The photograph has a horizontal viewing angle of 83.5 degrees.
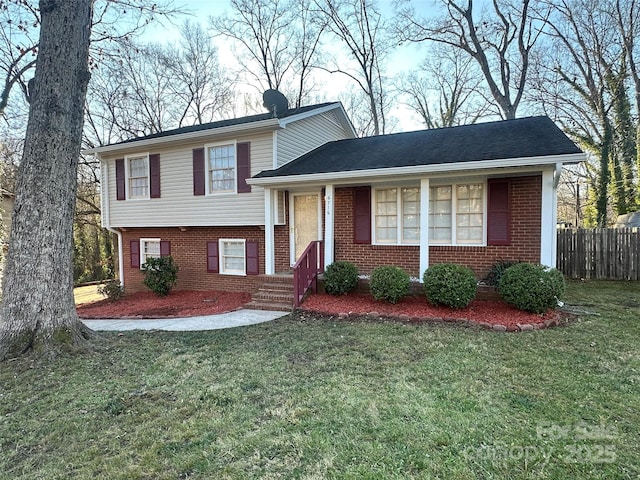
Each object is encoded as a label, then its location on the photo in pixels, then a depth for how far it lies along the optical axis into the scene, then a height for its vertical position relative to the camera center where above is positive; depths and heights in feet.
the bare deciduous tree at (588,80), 51.70 +23.16
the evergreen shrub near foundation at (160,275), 32.96 -3.85
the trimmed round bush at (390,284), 22.82 -3.41
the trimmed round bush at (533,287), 19.83 -3.26
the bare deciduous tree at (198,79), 66.13 +29.11
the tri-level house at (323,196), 23.02 +2.78
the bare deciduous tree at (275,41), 65.05 +35.73
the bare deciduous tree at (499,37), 55.93 +30.92
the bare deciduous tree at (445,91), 65.41 +26.89
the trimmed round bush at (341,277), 25.40 -3.28
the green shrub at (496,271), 22.75 -2.69
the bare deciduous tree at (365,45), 63.72 +34.05
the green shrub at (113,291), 36.29 -5.85
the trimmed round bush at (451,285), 21.09 -3.29
